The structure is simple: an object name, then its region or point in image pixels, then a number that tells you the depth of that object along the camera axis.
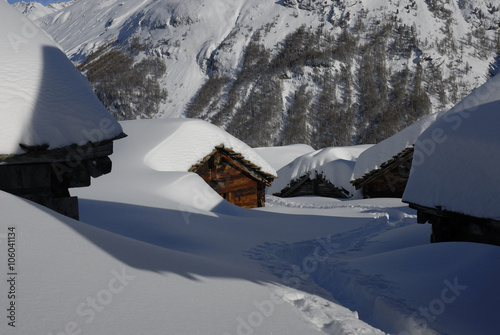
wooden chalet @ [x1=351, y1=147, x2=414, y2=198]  19.06
